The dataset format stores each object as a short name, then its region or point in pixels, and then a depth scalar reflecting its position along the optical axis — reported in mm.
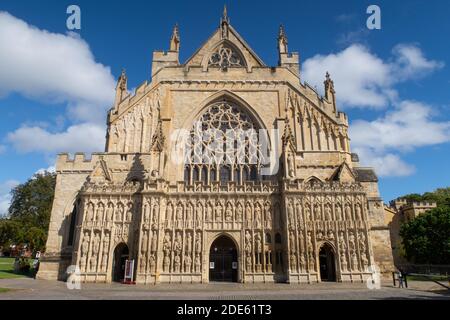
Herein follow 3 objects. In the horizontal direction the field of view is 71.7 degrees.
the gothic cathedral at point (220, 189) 22391
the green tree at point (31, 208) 42531
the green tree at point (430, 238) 31922
